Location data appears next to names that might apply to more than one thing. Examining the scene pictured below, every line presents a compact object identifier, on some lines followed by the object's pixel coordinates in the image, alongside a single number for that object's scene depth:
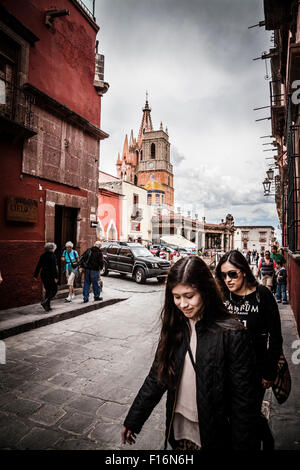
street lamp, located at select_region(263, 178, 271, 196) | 15.54
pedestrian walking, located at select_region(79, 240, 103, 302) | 8.17
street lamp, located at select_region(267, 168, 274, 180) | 14.92
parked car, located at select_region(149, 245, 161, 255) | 27.75
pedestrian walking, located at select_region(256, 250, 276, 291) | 9.29
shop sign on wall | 6.88
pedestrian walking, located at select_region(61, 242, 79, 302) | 8.24
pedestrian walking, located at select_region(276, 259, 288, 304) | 8.37
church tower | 83.56
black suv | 13.24
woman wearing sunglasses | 2.20
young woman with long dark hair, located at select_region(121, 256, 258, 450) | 1.40
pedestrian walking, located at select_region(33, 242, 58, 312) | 6.81
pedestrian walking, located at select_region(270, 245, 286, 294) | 8.91
